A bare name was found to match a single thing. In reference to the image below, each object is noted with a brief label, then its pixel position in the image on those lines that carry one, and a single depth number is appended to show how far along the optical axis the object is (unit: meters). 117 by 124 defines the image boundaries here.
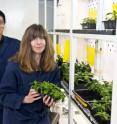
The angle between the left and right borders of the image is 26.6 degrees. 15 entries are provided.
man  2.68
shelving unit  1.86
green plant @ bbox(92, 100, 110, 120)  1.54
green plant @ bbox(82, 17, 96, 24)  2.01
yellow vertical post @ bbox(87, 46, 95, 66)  2.14
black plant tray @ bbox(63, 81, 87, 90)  2.29
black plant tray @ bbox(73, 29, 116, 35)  1.29
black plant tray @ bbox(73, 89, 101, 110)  1.81
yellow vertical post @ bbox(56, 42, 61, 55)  3.48
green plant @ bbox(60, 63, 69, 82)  2.68
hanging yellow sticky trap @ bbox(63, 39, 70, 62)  2.58
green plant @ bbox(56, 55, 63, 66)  3.25
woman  1.96
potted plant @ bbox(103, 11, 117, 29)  1.40
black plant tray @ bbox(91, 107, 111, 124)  1.51
